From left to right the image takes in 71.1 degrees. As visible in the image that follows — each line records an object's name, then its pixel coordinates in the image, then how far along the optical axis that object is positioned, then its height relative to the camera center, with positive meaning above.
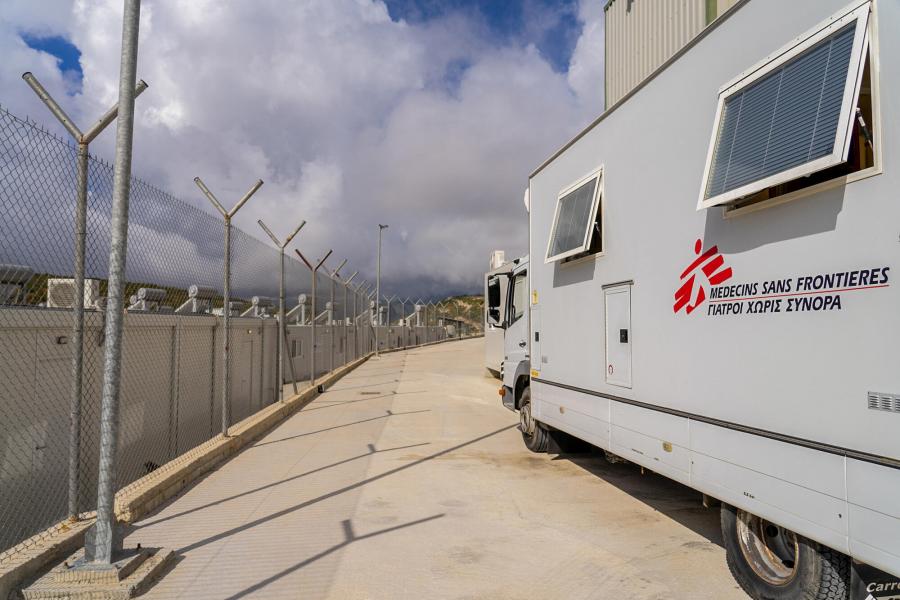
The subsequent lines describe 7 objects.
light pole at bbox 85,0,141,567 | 4.02 +0.44
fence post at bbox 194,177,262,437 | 7.66 +0.45
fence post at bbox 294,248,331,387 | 13.58 +0.08
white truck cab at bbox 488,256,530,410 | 8.66 +0.17
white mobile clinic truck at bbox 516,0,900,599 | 2.76 +0.28
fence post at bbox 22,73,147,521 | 4.43 +0.68
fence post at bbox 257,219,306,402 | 10.91 +0.26
